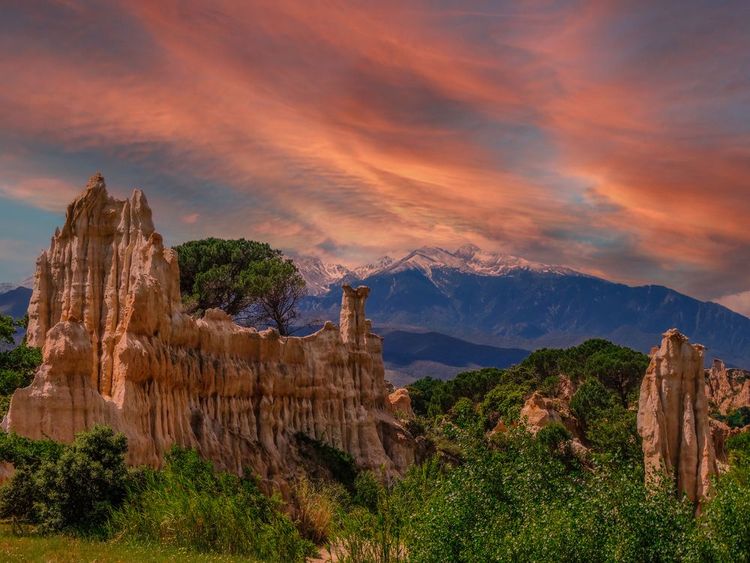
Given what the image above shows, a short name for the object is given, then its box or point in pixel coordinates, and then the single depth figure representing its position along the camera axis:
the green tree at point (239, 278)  79.81
